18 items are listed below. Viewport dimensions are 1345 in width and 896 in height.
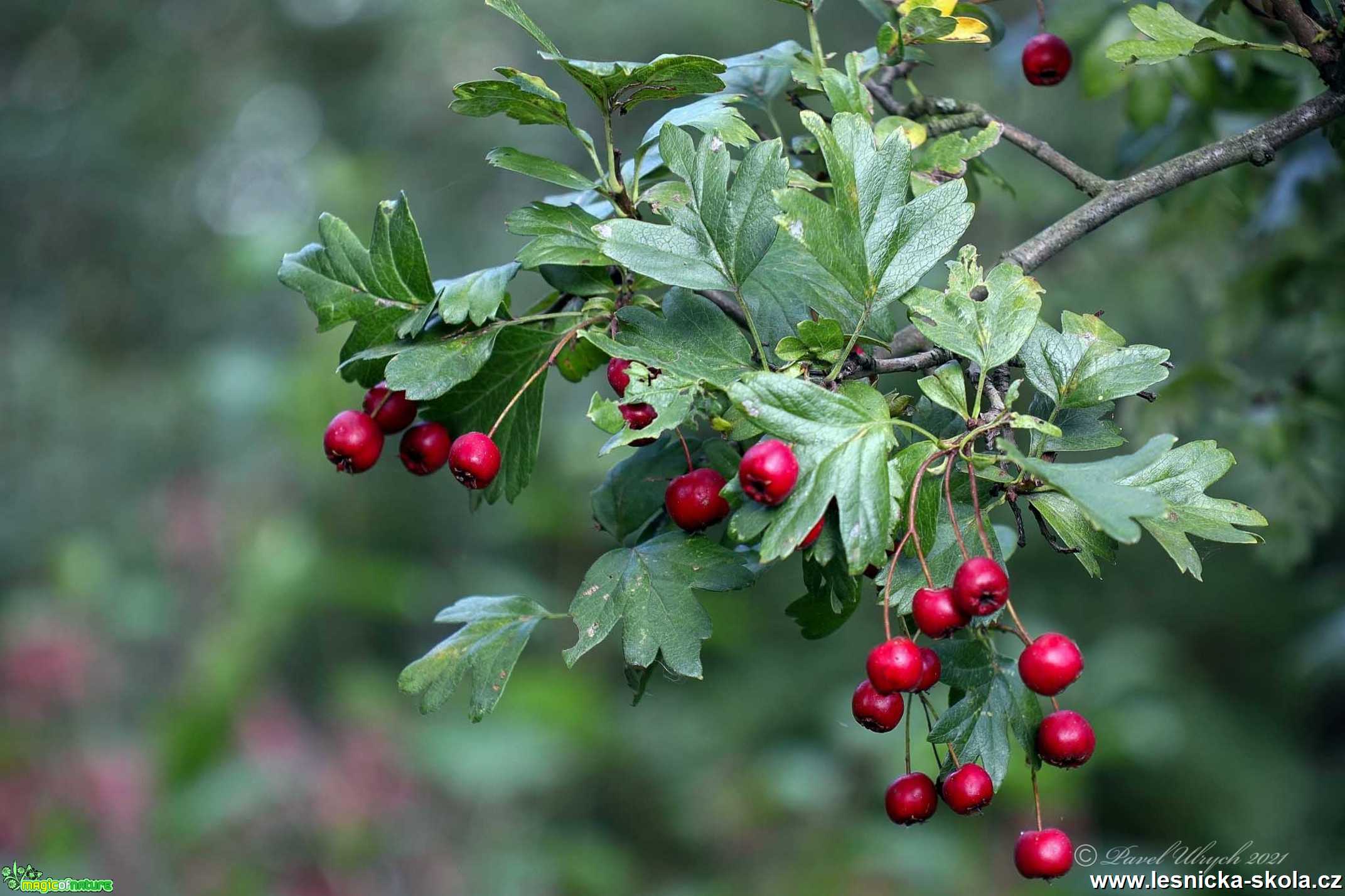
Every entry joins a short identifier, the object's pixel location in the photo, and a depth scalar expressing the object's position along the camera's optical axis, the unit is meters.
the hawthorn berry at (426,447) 1.14
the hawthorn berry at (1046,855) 1.12
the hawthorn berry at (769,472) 1.09
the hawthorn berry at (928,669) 1.11
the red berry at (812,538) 1.10
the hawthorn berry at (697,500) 1.12
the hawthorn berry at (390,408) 1.14
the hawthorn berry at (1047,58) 1.21
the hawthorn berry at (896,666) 1.10
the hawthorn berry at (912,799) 1.13
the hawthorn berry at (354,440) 1.14
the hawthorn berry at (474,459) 1.12
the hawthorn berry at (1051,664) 1.10
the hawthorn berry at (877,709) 1.11
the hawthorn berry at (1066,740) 1.11
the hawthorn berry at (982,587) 1.09
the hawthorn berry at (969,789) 1.11
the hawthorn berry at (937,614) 1.09
